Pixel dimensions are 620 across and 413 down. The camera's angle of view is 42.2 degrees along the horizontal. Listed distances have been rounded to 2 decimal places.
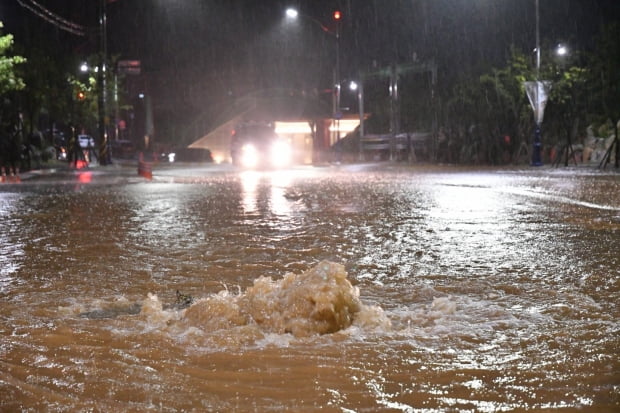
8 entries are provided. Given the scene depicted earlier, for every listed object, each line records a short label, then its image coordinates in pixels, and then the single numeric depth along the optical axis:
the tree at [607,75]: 30.36
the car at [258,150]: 42.97
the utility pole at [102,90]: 41.31
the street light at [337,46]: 41.12
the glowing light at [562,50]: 38.59
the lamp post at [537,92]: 32.09
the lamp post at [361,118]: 50.50
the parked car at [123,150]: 66.56
